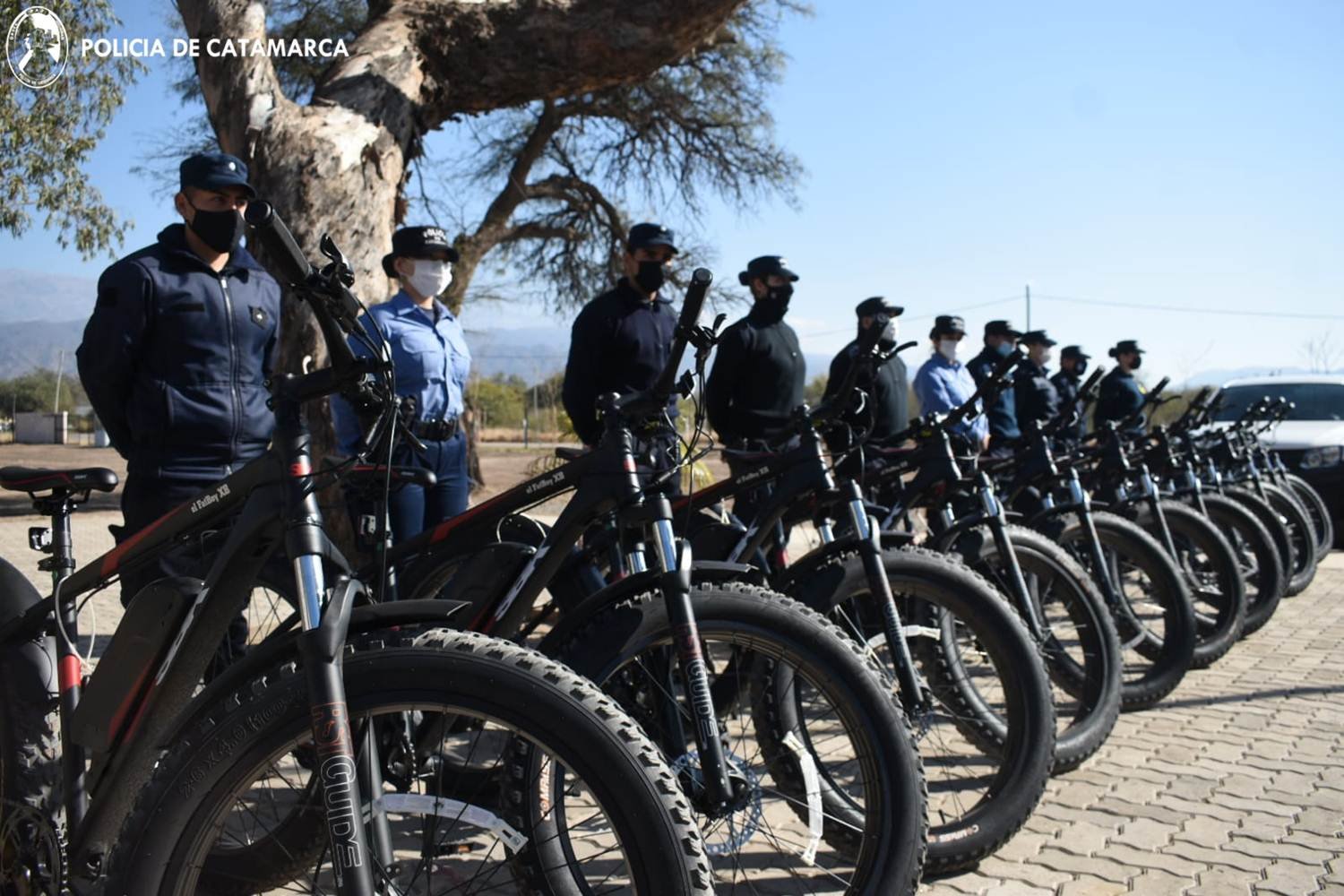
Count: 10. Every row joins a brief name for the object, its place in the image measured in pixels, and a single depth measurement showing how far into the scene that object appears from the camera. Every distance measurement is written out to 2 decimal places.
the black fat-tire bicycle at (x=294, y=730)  1.92
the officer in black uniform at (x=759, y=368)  5.58
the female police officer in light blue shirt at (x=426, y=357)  4.63
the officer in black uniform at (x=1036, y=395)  8.95
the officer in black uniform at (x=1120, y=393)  10.52
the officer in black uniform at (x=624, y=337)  4.84
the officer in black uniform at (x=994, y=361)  8.46
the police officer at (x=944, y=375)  7.38
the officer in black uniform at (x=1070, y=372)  10.34
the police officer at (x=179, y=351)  3.62
